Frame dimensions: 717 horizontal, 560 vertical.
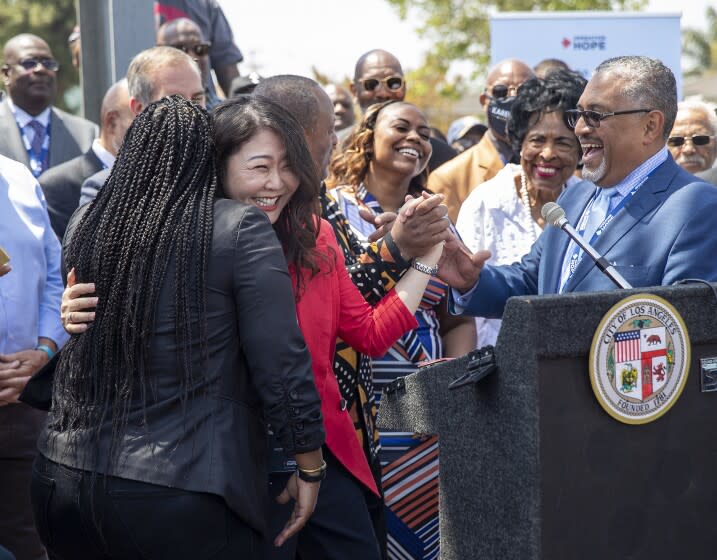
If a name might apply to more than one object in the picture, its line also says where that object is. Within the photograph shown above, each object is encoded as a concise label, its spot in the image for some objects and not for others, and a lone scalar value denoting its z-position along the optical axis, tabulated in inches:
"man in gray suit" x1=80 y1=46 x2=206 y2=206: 192.5
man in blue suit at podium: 135.0
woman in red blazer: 119.3
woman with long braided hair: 104.0
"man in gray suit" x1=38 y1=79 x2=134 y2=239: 203.8
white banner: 363.3
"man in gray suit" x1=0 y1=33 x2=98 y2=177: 255.0
